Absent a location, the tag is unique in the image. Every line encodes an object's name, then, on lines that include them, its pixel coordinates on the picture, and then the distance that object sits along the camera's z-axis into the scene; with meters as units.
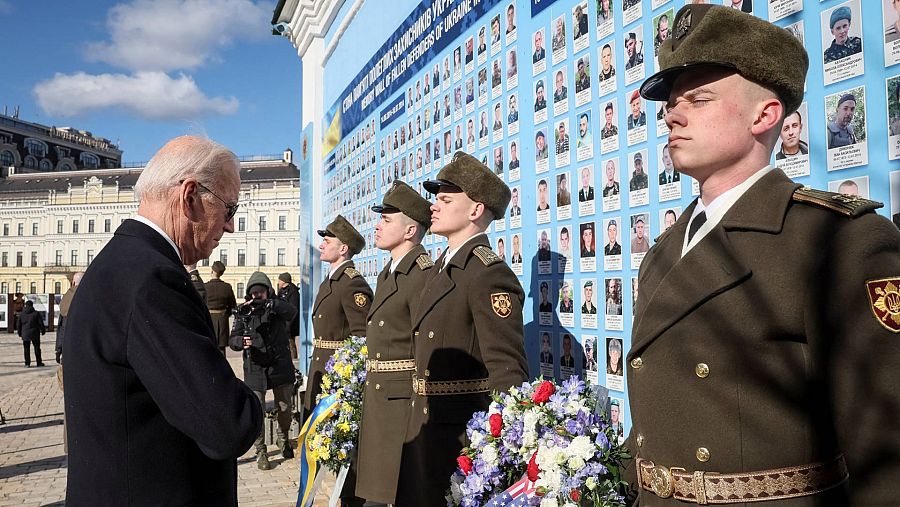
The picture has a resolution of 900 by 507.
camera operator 7.64
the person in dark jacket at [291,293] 14.65
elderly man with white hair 1.88
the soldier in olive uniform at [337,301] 6.32
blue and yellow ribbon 5.34
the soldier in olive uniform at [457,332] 3.59
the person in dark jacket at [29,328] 19.15
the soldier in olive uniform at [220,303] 12.42
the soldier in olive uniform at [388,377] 4.64
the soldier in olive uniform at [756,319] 1.58
